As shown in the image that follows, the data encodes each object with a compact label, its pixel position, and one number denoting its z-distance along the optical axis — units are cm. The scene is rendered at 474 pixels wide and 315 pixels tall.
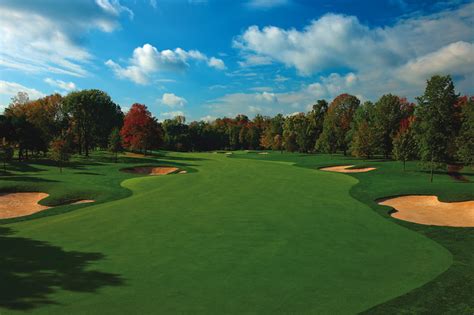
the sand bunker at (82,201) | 2788
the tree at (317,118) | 10122
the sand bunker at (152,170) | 5617
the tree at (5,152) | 4703
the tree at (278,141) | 11488
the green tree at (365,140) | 7088
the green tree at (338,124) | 8244
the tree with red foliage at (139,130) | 7869
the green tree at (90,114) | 8075
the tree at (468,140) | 3962
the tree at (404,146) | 4944
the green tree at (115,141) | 6569
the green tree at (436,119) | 4009
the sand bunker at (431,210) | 2203
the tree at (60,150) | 5012
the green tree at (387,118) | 7262
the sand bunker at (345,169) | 5529
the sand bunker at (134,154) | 9012
